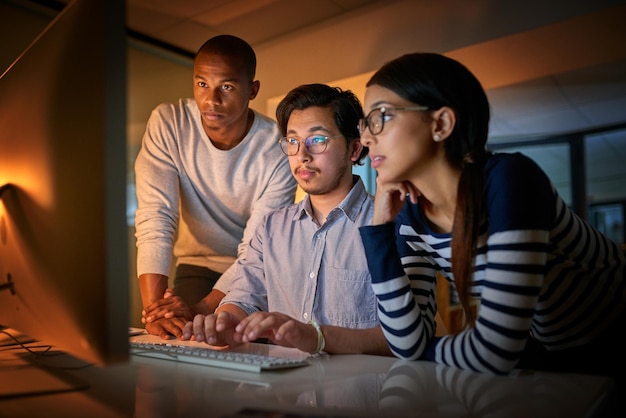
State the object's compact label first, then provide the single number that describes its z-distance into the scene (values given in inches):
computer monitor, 21.5
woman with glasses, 32.1
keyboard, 32.1
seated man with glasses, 52.9
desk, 23.9
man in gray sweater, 58.1
